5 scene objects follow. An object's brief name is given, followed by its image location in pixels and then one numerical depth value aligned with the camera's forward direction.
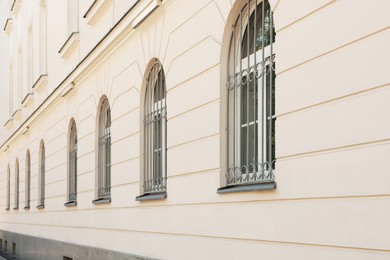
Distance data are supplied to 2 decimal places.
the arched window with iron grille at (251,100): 5.84
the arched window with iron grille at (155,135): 8.69
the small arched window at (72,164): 14.12
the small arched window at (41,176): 18.52
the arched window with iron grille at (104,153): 11.37
